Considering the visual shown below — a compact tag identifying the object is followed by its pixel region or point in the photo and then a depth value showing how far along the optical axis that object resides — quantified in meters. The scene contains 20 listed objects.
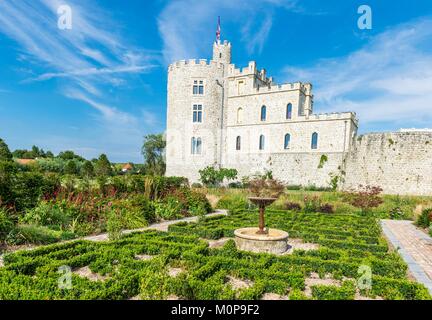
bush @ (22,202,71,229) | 8.67
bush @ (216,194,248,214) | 16.90
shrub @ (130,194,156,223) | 11.41
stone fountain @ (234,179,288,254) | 7.42
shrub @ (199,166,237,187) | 30.97
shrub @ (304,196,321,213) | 15.73
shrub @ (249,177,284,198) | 18.68
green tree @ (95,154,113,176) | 38.06
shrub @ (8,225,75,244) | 7.36
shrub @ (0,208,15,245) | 7.25
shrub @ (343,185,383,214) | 15.20
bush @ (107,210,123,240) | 7.75
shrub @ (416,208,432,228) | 12.02
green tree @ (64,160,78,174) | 35.00
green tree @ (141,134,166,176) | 49.88
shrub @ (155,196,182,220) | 12.57
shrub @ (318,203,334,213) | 15.87
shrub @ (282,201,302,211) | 16.40
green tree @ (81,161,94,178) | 34.92
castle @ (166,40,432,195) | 27.31
